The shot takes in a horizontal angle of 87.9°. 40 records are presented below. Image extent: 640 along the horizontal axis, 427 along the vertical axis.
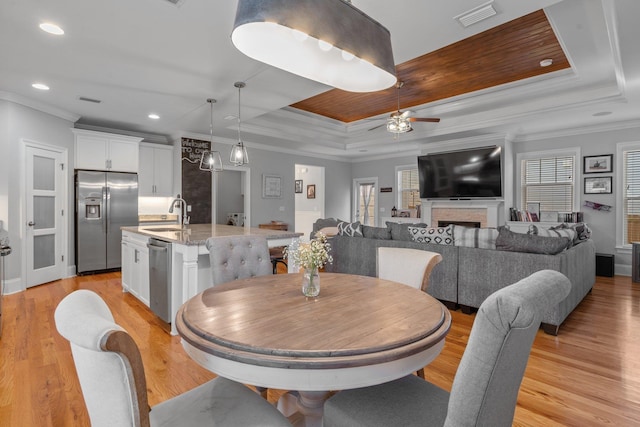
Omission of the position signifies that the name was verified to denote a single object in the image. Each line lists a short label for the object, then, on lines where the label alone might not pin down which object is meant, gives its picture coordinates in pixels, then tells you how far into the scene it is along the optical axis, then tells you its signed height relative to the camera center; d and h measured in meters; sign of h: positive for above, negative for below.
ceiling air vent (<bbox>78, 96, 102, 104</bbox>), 4.47 +1.51
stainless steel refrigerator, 5.46 -0.07
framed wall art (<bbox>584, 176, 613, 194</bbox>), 5.75 +0.46
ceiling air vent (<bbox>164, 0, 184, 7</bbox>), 2.38 +1.50
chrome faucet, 4.46 -0.17
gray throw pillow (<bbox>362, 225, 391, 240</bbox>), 4.24 -0.29
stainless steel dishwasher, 3.10 -0.66
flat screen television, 6.51 +0.76
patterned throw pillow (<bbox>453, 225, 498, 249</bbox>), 3.50 -0.29
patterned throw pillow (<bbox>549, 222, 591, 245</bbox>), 3.88 -0.28
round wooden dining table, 0.99 -0.42
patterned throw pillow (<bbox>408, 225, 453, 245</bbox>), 3.78 -0.29
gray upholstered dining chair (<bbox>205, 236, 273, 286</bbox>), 2.17 -0.32
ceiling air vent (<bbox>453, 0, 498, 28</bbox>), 2.36 +1.45
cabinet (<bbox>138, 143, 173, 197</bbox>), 6.27 +0.76
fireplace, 6.98 -0.27
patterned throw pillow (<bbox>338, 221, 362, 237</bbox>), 4.50 -0.26
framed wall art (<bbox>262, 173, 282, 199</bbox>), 7.57 +0.56
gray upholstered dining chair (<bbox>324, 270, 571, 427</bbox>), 0.79 -0.38
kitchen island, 2.93 -0.46
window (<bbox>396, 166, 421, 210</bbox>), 8.46 +0.58
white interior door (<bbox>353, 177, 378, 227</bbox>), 9.32 +0.29
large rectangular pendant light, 1.15 +0.71
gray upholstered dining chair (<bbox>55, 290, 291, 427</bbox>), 0.77 -0.39
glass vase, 1.58 -0.35
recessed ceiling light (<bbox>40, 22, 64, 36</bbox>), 2.69 +1.51
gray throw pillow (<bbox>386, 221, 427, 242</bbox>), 4.04 -0.27
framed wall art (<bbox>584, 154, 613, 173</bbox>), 5.74 +0.83
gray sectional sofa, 3.12 -0.60
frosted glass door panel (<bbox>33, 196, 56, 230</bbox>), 4.82 -0.03
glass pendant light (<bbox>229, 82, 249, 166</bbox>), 3.61 +0.61
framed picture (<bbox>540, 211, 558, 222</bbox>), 6.18 -0.10
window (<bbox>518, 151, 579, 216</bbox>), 6.19 +0.59
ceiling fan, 4.62 +1.23
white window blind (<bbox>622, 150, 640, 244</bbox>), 5.53 +0.25
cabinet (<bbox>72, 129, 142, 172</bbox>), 5.47 +1.01
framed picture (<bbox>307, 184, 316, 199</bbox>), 9.53 +0.56
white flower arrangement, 1.57 -0.22
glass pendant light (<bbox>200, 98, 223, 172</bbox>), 3.96 +0.60
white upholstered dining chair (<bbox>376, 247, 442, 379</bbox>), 2.06 -0.36
